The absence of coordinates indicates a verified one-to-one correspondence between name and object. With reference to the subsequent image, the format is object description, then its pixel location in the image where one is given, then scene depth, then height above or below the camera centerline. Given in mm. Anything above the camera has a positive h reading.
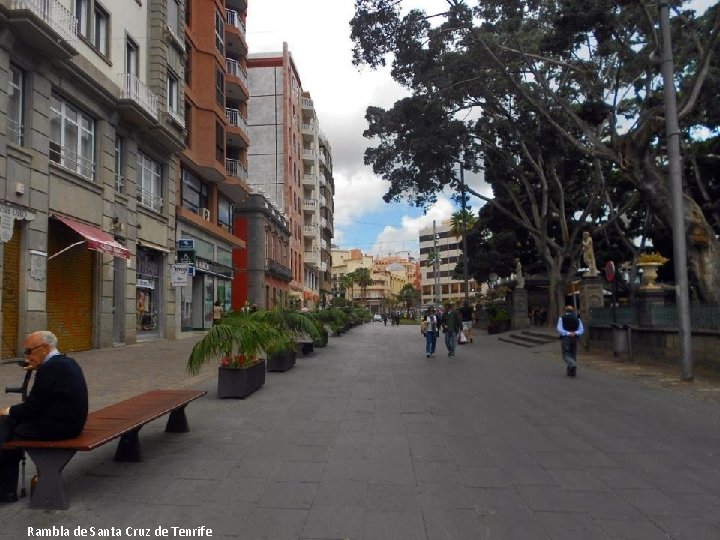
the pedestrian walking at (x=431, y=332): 19002 -798
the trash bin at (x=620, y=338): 17234 -939
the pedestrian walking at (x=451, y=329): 19156 -693
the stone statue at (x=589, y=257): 23188 +1846
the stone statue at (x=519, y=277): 37153 +1742
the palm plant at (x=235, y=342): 9117 -511
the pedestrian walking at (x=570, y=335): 13477 -652
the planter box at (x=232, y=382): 9875 -1166
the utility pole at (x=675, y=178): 12531 +2591
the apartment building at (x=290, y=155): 53562 +14461
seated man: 4535 -725
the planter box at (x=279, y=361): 13859 -1203
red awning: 16312 +2007
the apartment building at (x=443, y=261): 112500 +8595
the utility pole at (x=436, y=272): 55812 +3299
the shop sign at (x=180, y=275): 24152 +1403
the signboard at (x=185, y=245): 26359 +2798
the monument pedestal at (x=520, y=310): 35625 -246
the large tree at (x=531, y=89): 15383 +7109
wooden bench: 4461 -980
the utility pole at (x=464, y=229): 31112 +4883
